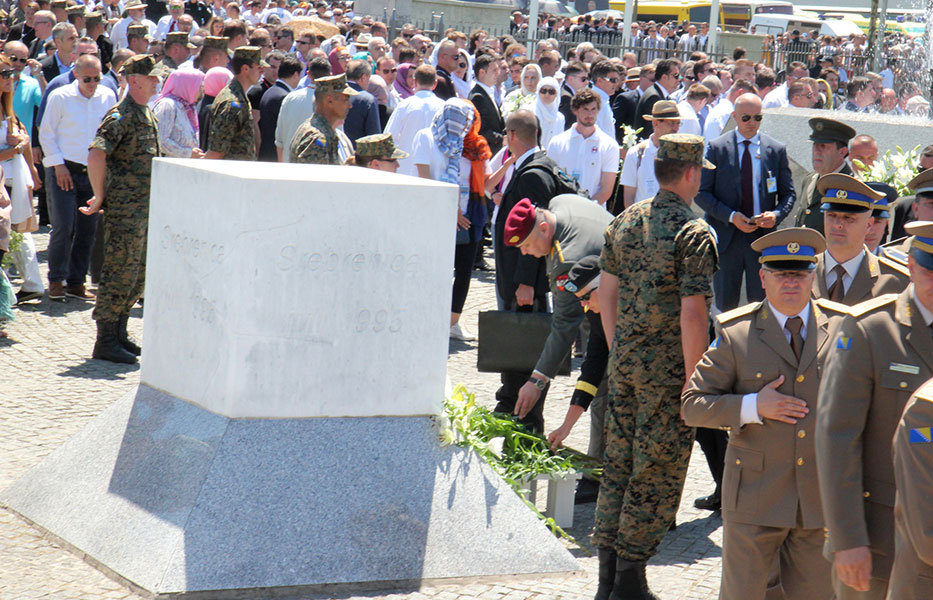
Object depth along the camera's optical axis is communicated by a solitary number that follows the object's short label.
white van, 42.66
